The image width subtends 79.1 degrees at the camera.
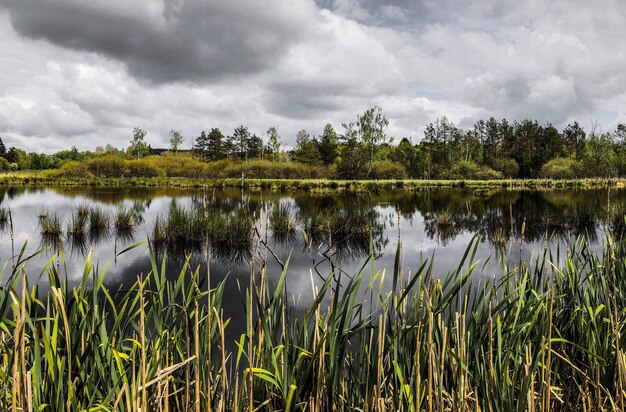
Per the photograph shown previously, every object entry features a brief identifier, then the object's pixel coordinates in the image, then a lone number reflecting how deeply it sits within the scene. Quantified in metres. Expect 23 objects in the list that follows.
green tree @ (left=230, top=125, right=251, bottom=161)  84.88
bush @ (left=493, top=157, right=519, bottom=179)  68.62
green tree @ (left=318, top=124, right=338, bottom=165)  66.25
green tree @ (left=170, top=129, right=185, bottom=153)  86.75
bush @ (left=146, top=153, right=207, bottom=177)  65.62
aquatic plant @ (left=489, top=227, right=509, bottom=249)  12.95
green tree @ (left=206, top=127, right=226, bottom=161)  84.19
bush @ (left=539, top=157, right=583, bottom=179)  58.38
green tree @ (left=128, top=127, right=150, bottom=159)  82.56
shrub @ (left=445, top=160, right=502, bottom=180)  62.94
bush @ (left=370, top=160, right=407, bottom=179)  58.94
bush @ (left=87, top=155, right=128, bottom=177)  62.94
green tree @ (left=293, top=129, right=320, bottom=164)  62.34
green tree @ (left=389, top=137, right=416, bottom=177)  68.00
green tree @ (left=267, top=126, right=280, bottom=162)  73.50
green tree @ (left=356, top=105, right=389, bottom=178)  56.62
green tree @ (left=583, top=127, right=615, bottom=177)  55.91
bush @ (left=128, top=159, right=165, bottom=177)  64.69
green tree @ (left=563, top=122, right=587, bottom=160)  75.25
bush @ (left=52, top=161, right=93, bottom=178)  60.47
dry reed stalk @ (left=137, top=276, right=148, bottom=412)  1.35
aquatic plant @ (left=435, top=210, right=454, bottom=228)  17.70
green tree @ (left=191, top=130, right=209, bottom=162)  86.51
